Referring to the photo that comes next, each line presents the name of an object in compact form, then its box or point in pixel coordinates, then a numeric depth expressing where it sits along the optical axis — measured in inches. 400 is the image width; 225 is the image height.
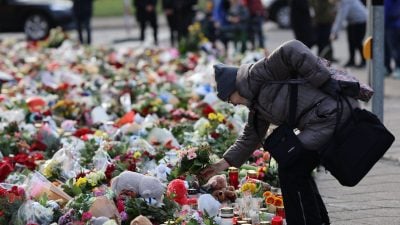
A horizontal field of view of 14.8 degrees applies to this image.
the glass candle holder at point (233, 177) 432.1
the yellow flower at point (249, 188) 421.2
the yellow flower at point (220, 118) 542.6
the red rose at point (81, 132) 563.7
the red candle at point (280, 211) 392.7
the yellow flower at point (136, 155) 477.0
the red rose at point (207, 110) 599.7
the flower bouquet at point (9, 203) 384.4
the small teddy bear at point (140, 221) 371.1
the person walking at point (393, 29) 849.3
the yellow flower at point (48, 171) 464.0
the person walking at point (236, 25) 1041.6
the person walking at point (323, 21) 939.6
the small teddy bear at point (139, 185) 393.5
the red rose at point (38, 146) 544.5
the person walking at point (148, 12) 1184.9
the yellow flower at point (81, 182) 430.5
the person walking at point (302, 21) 878.9
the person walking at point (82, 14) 1188.0
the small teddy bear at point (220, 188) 414.5
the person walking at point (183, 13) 1131.1
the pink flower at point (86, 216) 369.8
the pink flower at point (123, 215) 382.2
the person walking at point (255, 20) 1055.6
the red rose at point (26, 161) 493.6
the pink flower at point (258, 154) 484.6
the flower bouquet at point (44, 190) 403.6
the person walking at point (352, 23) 925.6
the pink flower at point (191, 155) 426.5
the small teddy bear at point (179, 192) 399.4
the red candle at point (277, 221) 375.9
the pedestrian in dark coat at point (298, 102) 347.0
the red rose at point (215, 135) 517.2
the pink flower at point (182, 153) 431.2
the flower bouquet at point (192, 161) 422.3
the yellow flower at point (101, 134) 537.3
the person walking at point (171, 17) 1156.8
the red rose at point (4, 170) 460.1
